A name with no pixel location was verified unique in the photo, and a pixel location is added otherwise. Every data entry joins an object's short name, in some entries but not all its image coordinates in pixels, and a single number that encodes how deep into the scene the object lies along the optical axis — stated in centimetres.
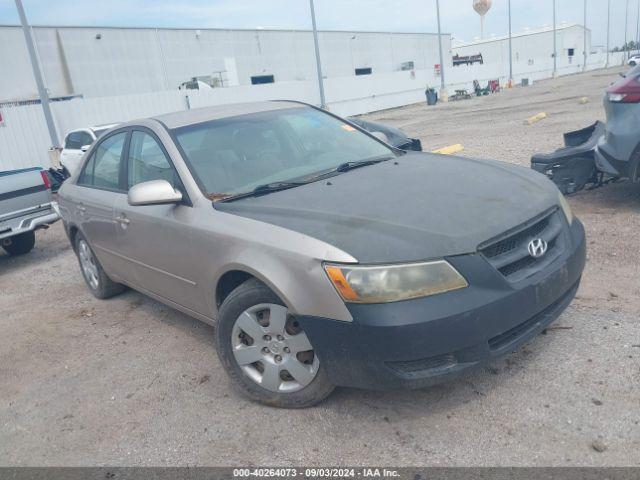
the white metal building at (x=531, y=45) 8481
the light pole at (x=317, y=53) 2814
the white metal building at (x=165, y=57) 2777
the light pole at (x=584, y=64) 7236
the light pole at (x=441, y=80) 3916
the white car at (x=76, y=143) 1466
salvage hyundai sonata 251
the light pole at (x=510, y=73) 4950
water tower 7475
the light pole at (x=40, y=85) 1622
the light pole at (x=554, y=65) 5931
